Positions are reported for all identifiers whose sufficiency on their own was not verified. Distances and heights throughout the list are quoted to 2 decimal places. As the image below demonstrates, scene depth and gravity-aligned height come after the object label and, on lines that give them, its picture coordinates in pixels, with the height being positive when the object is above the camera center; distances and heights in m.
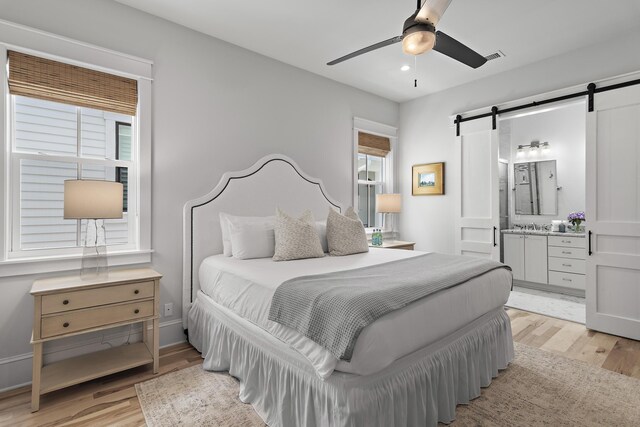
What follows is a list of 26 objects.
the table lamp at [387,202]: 4.59 +0.17
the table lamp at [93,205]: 2.19 +0.06
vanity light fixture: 5.45 +1.16
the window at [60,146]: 2.38 +0.53
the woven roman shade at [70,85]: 2.34 +0.98
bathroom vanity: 4.60 -0.64
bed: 1.53 -0.75
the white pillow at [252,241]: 2.87 -0.23
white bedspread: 1.50 -0.54
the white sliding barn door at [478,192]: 4.23 +0.30
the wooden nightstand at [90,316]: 2.05 -0.68
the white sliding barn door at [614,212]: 3.13 +0.03
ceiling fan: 1.83 +1.08
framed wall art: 4.79 +0.53
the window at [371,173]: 4.93 +0.65
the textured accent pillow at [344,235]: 3.13 -0.20
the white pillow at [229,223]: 3.04 -0.08
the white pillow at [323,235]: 3.29 -0.20
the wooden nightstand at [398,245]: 4.33 -0.40
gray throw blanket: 1.48 -0.41
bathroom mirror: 5.40 +0.45
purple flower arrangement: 4.89 -0.06
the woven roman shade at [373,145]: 4.85 +1.05
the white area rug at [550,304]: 3.86 -1.14
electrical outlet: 2.96 -0.85
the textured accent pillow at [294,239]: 2.81 -0.22
